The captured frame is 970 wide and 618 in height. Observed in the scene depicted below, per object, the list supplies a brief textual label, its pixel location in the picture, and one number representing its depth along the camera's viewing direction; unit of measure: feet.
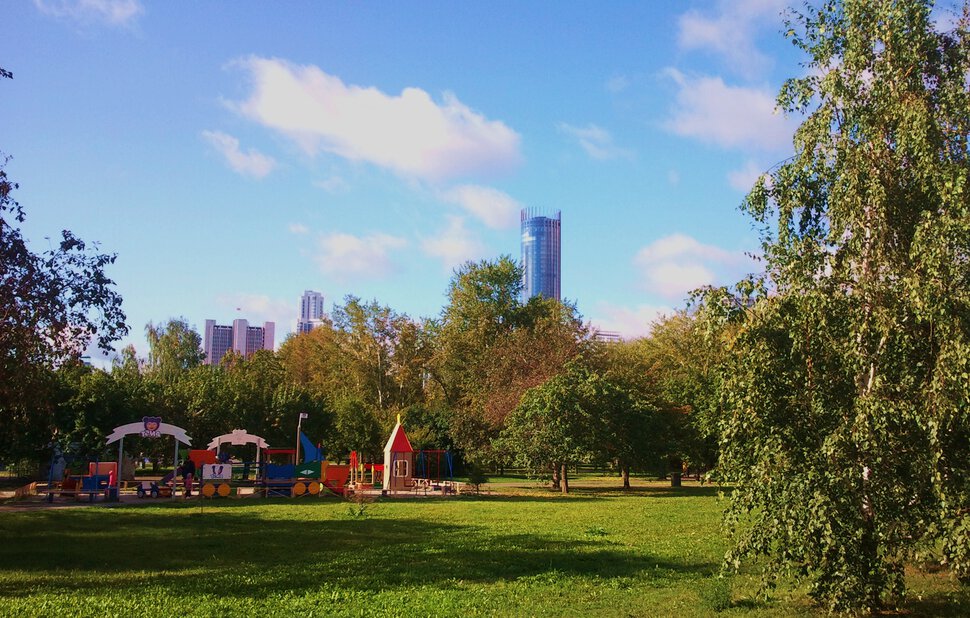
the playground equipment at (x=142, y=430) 101.14
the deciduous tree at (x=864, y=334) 33.30
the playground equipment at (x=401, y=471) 124.06
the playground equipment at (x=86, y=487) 98.84
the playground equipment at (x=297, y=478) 111.45
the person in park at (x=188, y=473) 106.73
